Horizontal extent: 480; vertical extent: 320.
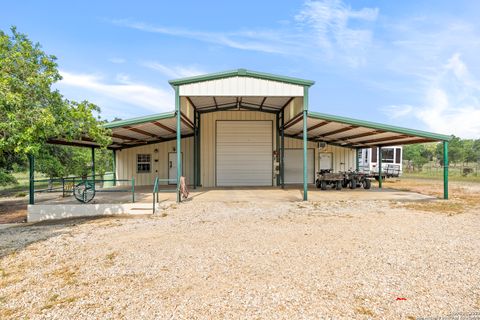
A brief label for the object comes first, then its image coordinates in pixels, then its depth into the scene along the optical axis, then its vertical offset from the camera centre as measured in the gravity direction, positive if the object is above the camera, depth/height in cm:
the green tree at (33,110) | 593 +133
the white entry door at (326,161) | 1808 +8
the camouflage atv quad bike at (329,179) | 1415 -90
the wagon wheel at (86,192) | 946 -111
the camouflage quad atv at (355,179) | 1455 -95
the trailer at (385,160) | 2151 +18
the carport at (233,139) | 1281 +134
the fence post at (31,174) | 849 -40
